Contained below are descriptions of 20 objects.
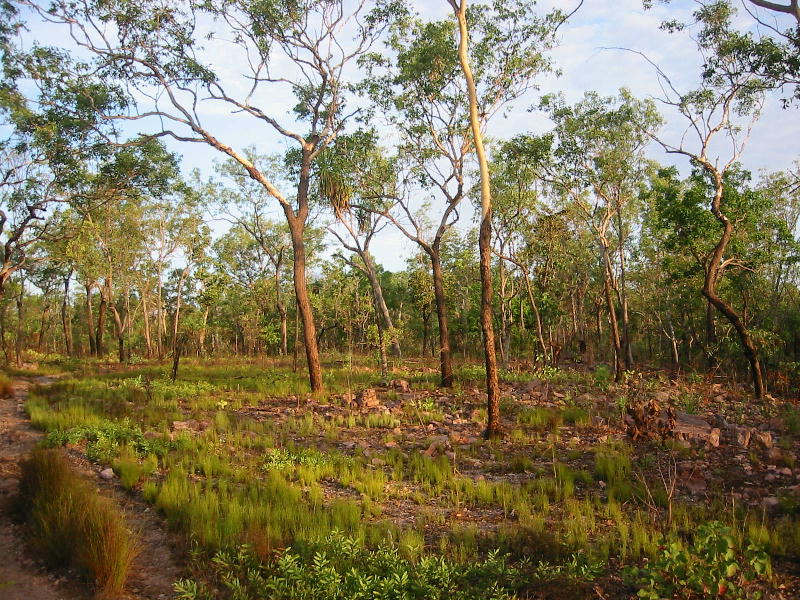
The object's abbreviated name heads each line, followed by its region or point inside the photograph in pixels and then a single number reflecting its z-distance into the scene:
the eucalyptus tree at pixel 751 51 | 12.06
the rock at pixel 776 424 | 10.73
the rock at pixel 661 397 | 13.78
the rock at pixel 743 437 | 9.02
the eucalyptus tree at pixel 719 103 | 14.10
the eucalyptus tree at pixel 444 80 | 15.74
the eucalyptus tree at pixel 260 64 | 14.45
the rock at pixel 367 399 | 13.64
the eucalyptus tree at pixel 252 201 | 30.86
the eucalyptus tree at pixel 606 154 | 19.97
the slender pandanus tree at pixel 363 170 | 17.77
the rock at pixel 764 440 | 8.67
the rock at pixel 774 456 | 8.11
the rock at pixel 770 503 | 6.32
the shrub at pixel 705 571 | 4.04
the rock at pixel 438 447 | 9.48
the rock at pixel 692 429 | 9.39
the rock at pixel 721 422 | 10.70
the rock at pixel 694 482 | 7.14
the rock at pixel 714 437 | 9.08
